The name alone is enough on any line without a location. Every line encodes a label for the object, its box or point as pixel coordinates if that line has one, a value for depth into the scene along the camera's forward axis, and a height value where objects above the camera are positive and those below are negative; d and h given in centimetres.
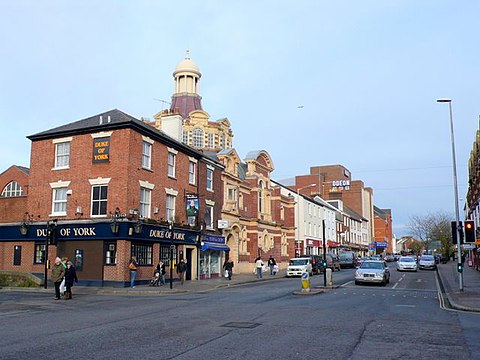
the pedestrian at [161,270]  2871 -130
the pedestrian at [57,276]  2025 -113
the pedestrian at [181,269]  3094 -133
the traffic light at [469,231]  2261 +76
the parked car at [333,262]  4802 -147
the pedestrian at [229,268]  3541 -145
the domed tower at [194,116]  6075 +1690
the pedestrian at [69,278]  2033 -122
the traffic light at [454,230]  2405 +87
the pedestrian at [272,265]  4241 -151
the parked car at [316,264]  4272 -142
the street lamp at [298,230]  6370 +233
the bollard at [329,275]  2673 -152
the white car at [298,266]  3956 -149
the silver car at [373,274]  2836 -156
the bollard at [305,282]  2281 -163
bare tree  8456 +297
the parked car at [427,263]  4812 -157
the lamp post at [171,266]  2667 -98
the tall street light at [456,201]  2325 +237
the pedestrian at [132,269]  2683 -113
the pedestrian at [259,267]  3809 -150
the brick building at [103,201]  2812 +302
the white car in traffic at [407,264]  4528 -156
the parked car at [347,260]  5909 -151
